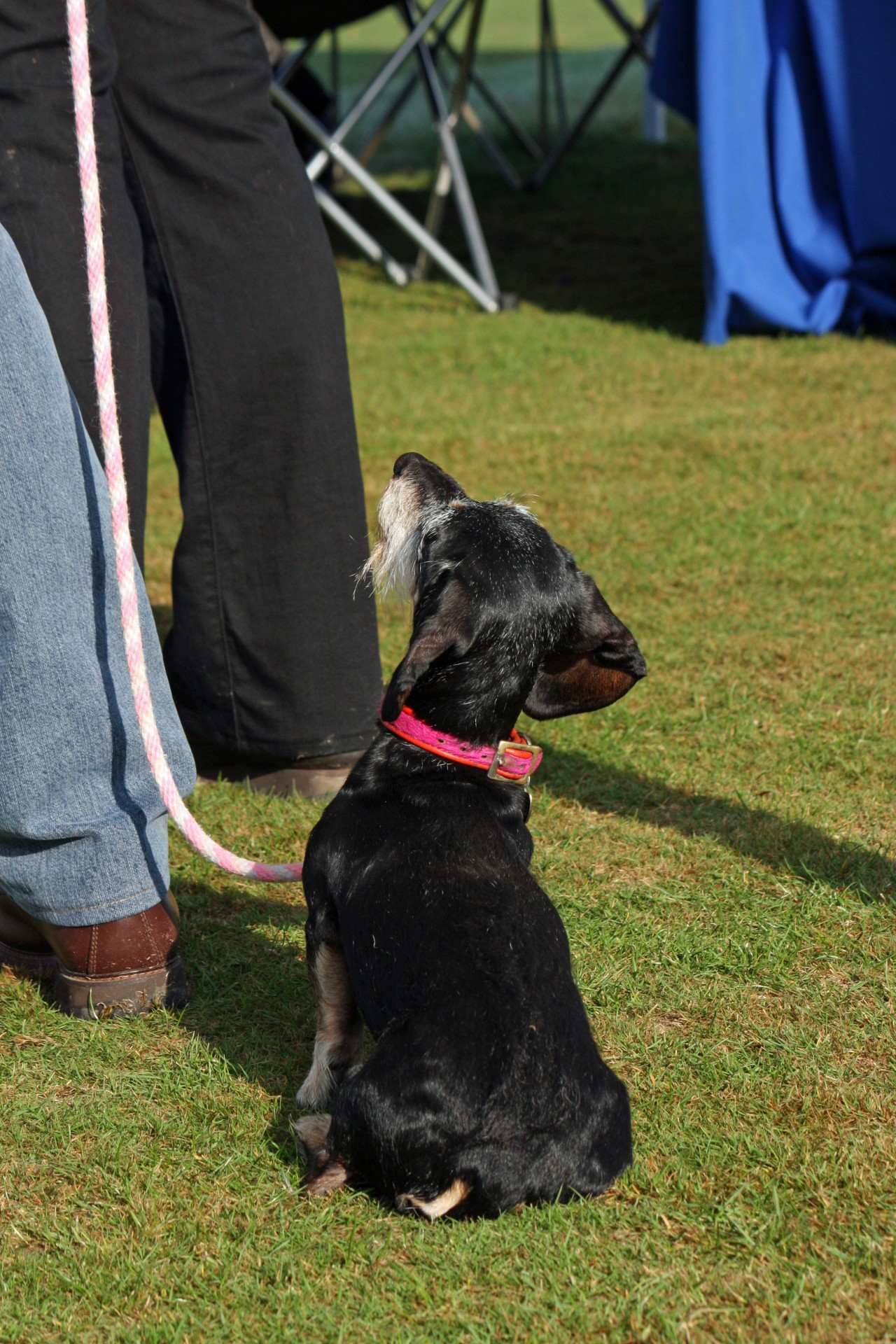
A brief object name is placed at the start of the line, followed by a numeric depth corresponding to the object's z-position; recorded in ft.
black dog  12.69
